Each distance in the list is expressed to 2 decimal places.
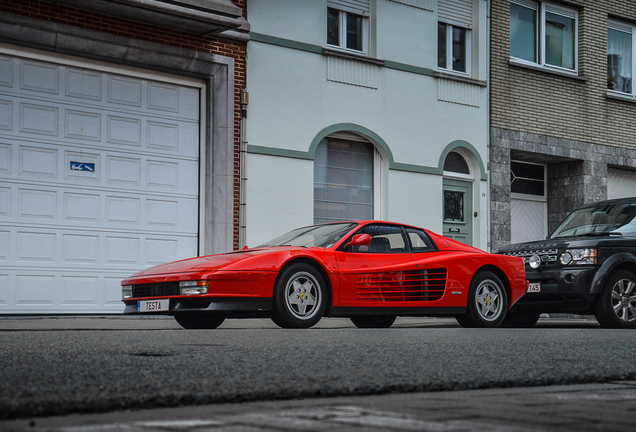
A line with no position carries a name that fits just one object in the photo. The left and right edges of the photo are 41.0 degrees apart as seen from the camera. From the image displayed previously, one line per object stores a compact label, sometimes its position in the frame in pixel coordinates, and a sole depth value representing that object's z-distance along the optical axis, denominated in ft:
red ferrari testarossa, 27.04
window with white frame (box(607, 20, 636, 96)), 64.95
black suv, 34.12
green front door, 55.93
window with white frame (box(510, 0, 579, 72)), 60.08
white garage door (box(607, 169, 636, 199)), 65.92
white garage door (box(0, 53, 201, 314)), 38.88
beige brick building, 58.08
